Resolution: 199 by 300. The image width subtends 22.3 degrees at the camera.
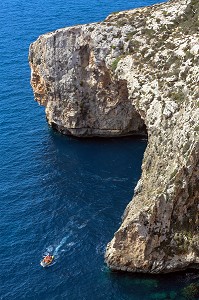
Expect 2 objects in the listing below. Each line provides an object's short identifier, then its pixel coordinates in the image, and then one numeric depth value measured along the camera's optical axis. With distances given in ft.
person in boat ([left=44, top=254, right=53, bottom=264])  208.31
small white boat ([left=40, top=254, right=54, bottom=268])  207.62
